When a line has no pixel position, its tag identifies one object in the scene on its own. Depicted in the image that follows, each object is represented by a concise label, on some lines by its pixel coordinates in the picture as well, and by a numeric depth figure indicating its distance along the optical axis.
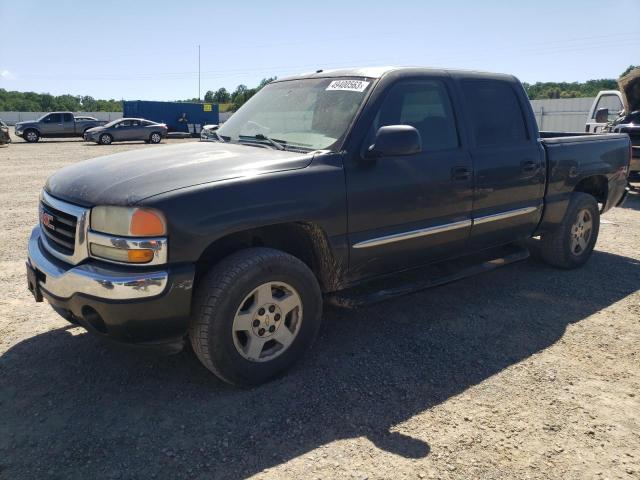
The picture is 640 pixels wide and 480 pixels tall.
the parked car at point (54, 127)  27.45
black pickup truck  2.79
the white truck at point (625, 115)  10.51
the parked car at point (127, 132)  26.59
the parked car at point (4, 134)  23.06
